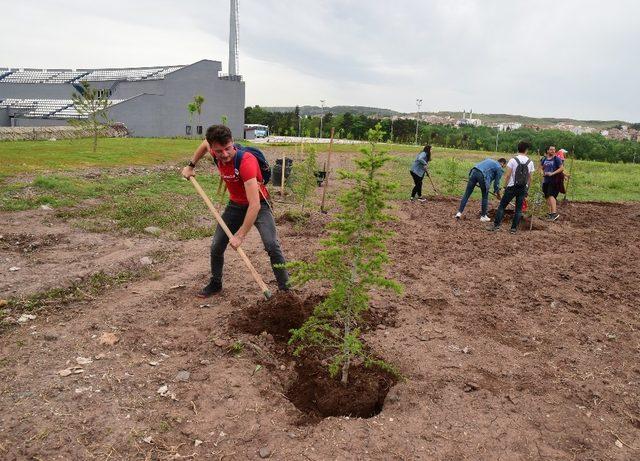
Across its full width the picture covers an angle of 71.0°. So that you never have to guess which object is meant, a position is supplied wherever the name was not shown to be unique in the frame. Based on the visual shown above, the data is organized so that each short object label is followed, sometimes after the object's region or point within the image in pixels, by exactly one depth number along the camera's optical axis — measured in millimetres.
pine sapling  3580
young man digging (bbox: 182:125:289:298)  4617
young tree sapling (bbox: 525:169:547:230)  10500
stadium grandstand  46938
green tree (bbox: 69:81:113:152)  22317
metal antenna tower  52562
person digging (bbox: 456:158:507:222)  10312
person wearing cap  11971
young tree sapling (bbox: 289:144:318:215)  10305
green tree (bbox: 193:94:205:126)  35922
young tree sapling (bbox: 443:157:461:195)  15648
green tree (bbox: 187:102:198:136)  36312
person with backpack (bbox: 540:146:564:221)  11500
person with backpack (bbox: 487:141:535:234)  9211
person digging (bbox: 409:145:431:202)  12852
